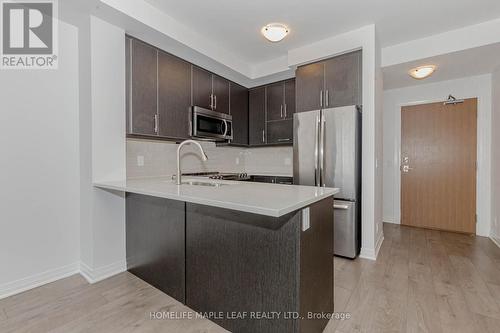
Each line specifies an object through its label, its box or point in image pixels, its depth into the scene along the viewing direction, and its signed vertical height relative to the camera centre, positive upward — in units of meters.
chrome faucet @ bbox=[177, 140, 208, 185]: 2.08 -0.03
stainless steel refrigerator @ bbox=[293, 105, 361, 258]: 2.71 +0.01
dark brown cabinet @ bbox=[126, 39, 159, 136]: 2.43 +0.78
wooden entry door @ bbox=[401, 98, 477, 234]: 3.71 -0.05
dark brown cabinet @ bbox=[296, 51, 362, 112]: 2.83 +1.01
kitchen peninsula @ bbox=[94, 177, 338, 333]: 1.27 -0.56
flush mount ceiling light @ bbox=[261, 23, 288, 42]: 2.54 +1.41
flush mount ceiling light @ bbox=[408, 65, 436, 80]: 3.12 +1.21
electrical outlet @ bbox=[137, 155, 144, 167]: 2.86 +0.05
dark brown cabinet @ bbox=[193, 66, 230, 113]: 3.15 +1.02
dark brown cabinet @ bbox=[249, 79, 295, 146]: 3.74 +0.81
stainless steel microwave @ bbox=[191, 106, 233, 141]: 3.01 +0.53
